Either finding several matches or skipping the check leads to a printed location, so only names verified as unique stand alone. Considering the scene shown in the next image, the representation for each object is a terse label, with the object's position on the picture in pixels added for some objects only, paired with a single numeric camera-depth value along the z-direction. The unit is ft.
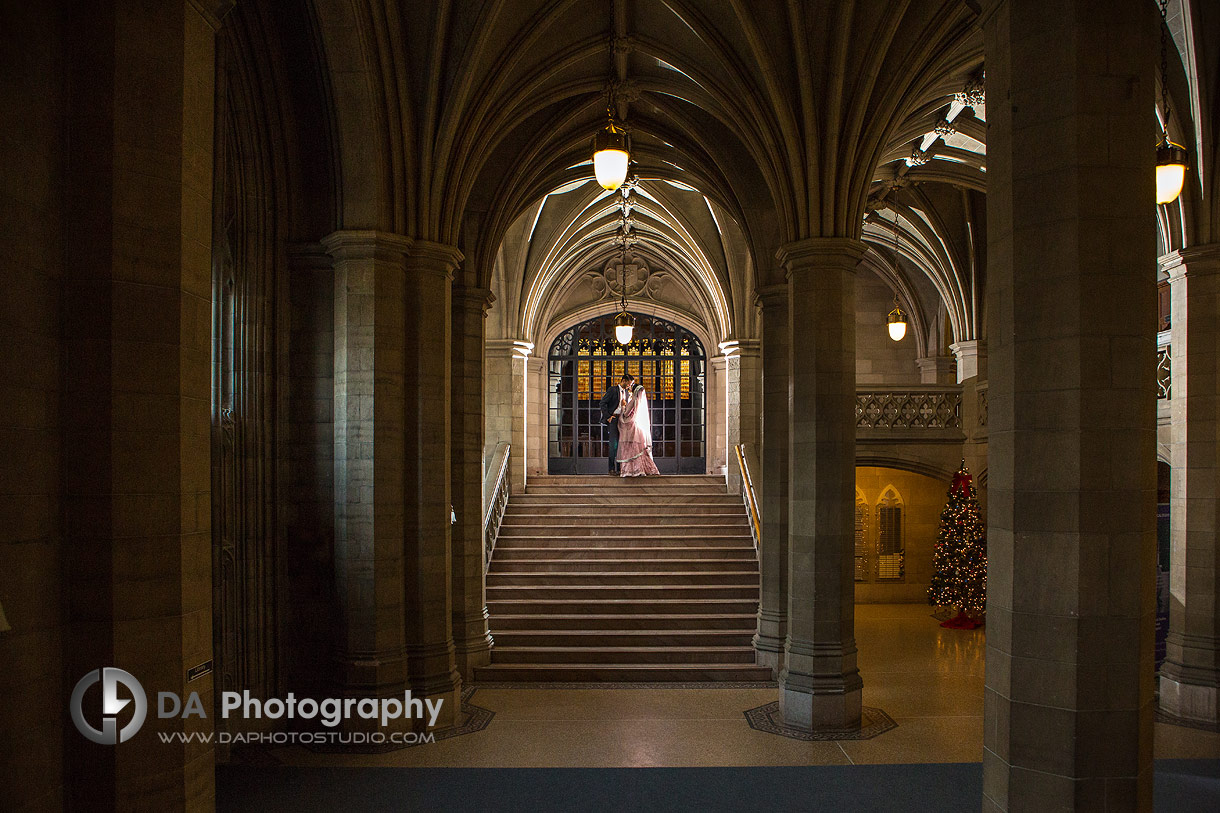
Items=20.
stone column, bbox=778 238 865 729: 30.14
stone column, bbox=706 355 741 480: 77.10
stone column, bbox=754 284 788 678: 36.91
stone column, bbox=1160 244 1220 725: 30.96
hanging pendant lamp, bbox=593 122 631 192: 23.25
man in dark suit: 67.26
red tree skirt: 51.93
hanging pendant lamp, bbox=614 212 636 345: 59.57
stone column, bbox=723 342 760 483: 63.87
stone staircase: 39.86
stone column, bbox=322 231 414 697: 27.50
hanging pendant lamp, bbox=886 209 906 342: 57.88
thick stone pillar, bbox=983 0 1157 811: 13.78
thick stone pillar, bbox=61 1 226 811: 12.48
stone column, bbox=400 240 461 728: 29.40
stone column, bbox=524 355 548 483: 73.92
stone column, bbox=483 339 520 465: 62.03
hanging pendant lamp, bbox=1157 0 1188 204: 22.47
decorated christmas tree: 50.34
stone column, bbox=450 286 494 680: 38.19
